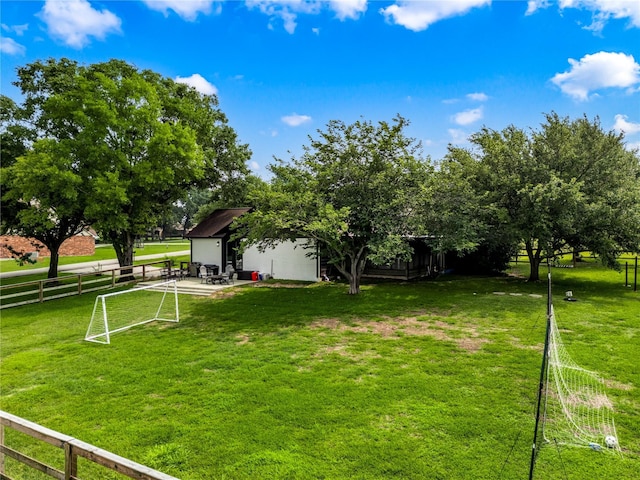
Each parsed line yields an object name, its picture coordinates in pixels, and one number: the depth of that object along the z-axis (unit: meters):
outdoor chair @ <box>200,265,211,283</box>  18.04
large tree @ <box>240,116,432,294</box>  13.57
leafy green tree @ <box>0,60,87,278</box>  14.33
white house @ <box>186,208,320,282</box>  19.20
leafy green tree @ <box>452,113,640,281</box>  14.58
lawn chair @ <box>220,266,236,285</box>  17.80
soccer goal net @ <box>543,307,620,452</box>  4.82
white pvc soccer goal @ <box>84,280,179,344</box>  10.29
